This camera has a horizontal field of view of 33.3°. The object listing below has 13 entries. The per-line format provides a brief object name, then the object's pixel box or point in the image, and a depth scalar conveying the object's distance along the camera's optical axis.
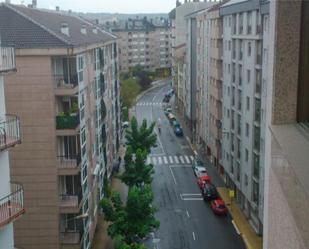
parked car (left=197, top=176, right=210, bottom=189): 41.04
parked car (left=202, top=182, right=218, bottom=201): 38.25
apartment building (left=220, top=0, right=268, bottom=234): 31.27
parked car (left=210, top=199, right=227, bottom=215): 35.00
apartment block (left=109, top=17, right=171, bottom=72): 124.50
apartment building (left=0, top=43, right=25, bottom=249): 13.26
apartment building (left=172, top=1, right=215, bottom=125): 68.12
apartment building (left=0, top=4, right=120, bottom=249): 21.38
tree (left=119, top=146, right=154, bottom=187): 30.77
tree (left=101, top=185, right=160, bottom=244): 23.66
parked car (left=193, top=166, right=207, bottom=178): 44.23
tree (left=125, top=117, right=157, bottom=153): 37.16
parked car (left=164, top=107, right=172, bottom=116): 81.24
